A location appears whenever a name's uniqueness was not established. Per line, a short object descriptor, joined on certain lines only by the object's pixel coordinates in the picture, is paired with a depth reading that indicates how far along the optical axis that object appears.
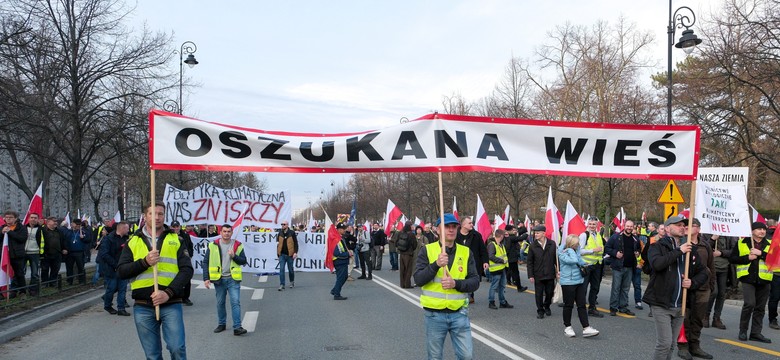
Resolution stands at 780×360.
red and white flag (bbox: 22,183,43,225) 13.81
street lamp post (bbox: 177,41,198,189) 25.80
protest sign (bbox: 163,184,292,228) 16.77
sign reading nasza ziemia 10.12
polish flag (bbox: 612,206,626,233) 24.92
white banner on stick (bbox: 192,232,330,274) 16.78
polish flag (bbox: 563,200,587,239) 12.14
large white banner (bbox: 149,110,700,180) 5.78
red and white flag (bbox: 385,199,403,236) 23.71
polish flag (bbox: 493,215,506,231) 21.29
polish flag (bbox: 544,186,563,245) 12.01
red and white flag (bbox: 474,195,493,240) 16.73
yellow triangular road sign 14.96
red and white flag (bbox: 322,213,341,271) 15.45
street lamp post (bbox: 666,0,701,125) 16.03
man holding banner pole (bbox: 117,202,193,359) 5.70
